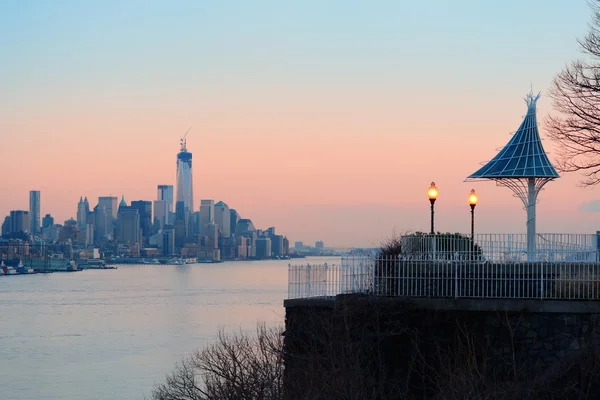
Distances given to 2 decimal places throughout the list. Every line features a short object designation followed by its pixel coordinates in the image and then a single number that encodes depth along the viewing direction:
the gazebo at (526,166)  24.69
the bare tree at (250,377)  16.80
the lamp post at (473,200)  27.39
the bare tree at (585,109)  22.48
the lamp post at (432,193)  25.41
